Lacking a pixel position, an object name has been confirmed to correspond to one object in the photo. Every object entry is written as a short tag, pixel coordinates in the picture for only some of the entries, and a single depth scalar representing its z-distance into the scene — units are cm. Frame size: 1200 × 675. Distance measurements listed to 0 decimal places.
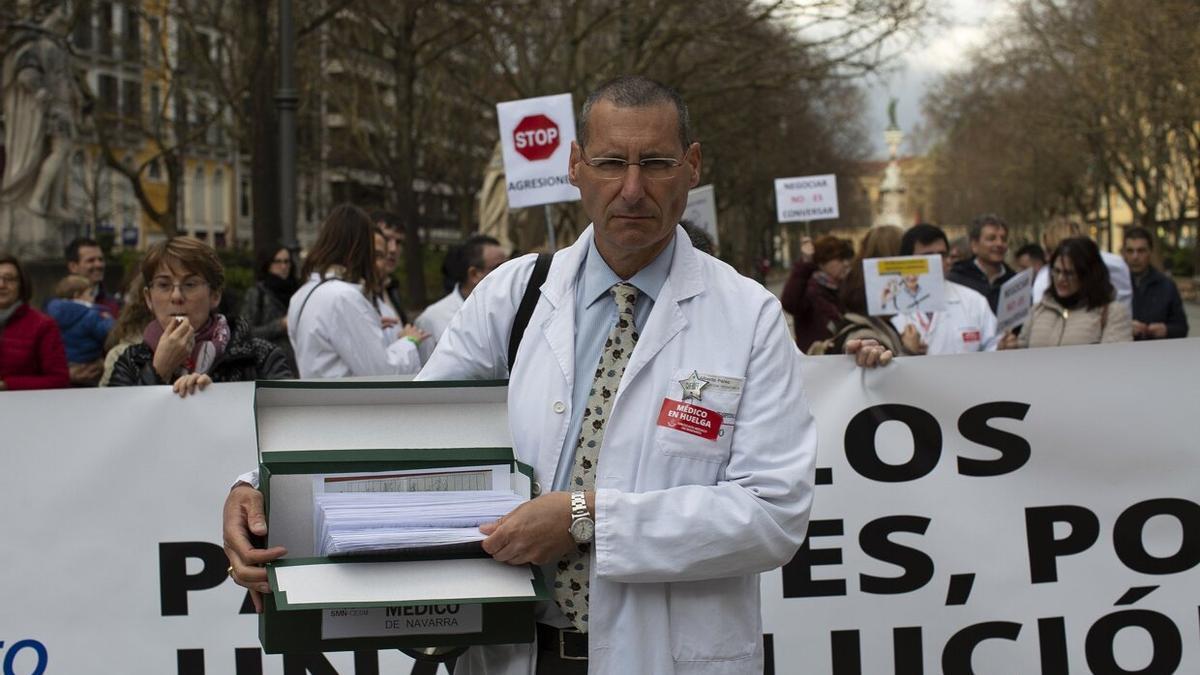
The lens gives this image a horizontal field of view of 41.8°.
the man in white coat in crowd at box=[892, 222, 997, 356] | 750
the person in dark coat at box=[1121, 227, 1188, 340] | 996
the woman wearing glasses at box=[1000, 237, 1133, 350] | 763
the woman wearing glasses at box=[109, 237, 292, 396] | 490
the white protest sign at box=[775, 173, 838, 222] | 1725
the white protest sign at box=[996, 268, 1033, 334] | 765
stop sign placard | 1015
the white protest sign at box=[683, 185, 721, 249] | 1312
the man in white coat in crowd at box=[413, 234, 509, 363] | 806
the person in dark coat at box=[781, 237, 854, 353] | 1103
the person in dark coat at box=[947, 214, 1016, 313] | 994
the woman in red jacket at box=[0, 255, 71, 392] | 751
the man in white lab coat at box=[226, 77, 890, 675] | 266
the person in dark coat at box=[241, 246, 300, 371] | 822
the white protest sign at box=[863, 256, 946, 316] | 698
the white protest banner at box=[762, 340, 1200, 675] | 490
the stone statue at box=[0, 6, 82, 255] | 1825
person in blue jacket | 938
